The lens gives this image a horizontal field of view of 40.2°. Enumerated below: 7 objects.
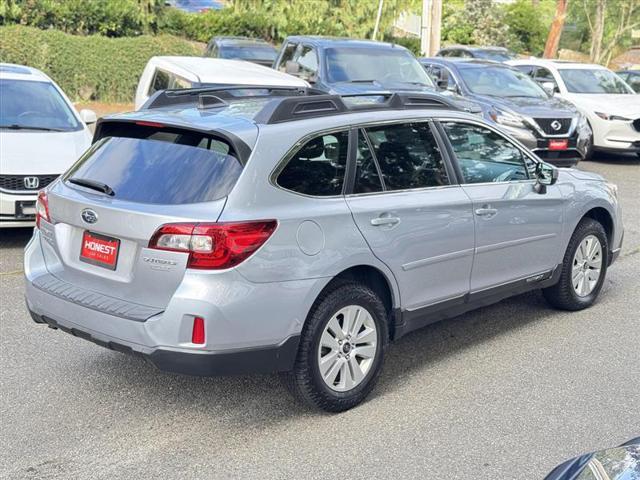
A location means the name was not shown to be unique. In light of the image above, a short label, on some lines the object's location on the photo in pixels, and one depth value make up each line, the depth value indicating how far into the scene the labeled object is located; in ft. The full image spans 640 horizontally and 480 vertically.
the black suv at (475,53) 70.90
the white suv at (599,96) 48.83
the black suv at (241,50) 64.85
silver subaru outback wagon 13.85
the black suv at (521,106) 43.37
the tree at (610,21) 122.52
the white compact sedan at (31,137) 26.09
